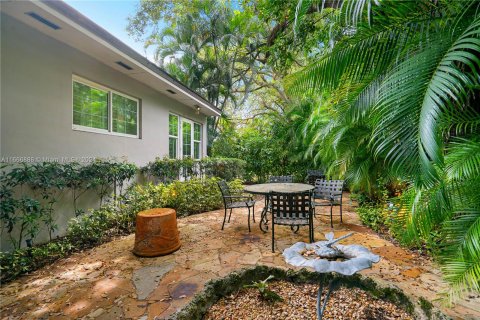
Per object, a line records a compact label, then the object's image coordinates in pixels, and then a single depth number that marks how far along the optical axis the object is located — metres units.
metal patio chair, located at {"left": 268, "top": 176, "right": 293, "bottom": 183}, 6.10
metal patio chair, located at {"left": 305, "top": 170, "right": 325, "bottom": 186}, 7.18
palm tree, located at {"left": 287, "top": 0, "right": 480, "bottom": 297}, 1.51
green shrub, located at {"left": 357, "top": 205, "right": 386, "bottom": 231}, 4.65
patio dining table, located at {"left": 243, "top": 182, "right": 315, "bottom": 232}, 4.24
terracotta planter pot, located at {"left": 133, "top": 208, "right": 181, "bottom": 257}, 3.38
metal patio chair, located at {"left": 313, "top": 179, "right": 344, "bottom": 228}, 4.77
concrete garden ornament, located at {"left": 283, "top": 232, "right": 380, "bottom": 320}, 1.68
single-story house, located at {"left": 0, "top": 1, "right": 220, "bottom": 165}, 3.26
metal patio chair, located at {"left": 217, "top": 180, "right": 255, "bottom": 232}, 4.54
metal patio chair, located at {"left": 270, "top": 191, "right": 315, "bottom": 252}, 3.52
